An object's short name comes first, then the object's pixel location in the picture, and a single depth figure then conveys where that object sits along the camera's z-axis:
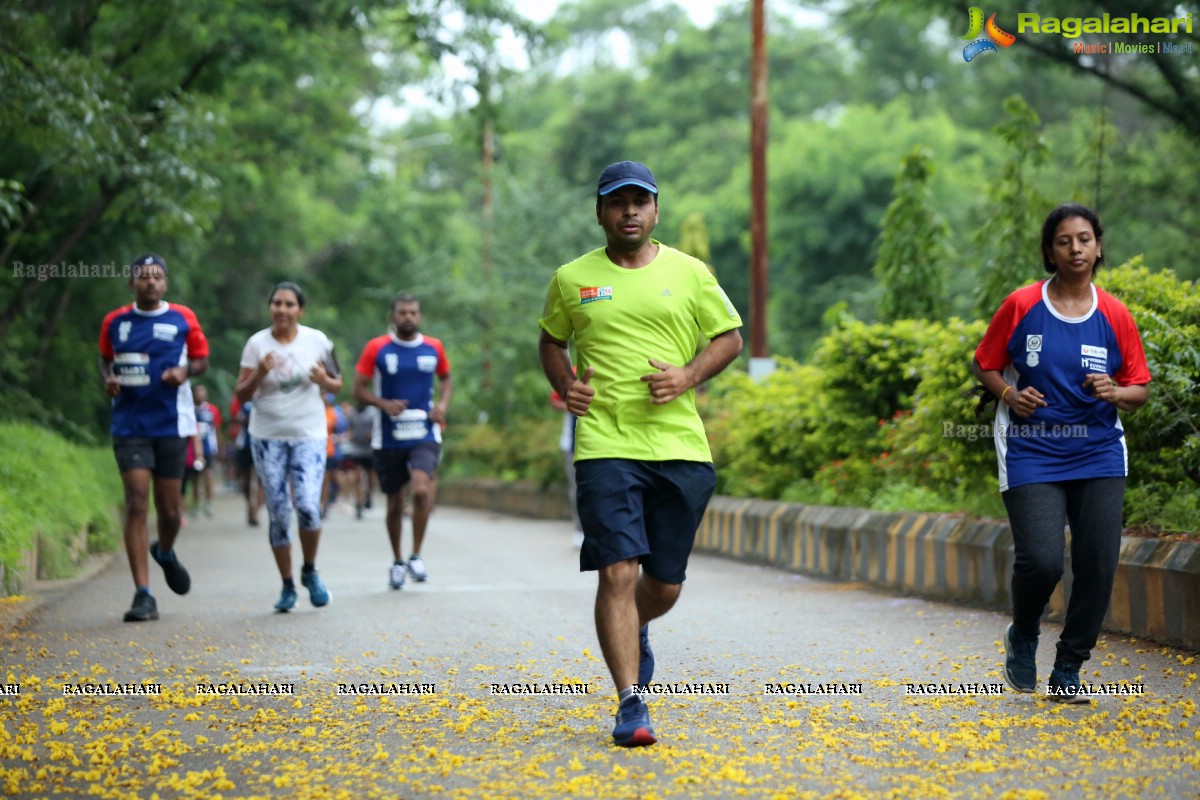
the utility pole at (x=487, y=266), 32.19
